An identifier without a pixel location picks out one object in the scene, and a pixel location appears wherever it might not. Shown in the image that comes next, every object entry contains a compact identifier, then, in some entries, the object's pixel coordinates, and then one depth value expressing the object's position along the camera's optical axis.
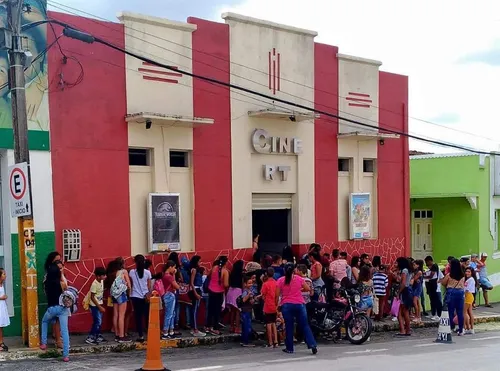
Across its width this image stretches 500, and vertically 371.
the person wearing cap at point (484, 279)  21.61
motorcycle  13.53
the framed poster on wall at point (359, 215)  18.70
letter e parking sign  11.02
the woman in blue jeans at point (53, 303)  11.21
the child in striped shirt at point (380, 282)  16.22
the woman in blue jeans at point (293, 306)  11.91
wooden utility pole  11.19
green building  24.45
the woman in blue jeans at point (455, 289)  14.69
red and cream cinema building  13.41
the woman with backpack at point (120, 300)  12.46
